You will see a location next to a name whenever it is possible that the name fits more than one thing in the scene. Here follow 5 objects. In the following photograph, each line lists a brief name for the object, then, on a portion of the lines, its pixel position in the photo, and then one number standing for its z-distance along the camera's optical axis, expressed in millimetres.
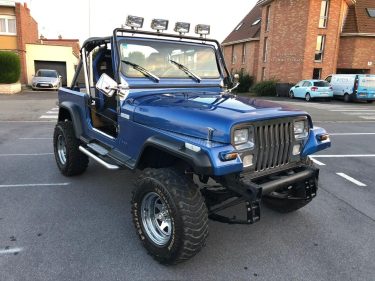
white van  21062
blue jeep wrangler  2816
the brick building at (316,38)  26172
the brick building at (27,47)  24562
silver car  23250
